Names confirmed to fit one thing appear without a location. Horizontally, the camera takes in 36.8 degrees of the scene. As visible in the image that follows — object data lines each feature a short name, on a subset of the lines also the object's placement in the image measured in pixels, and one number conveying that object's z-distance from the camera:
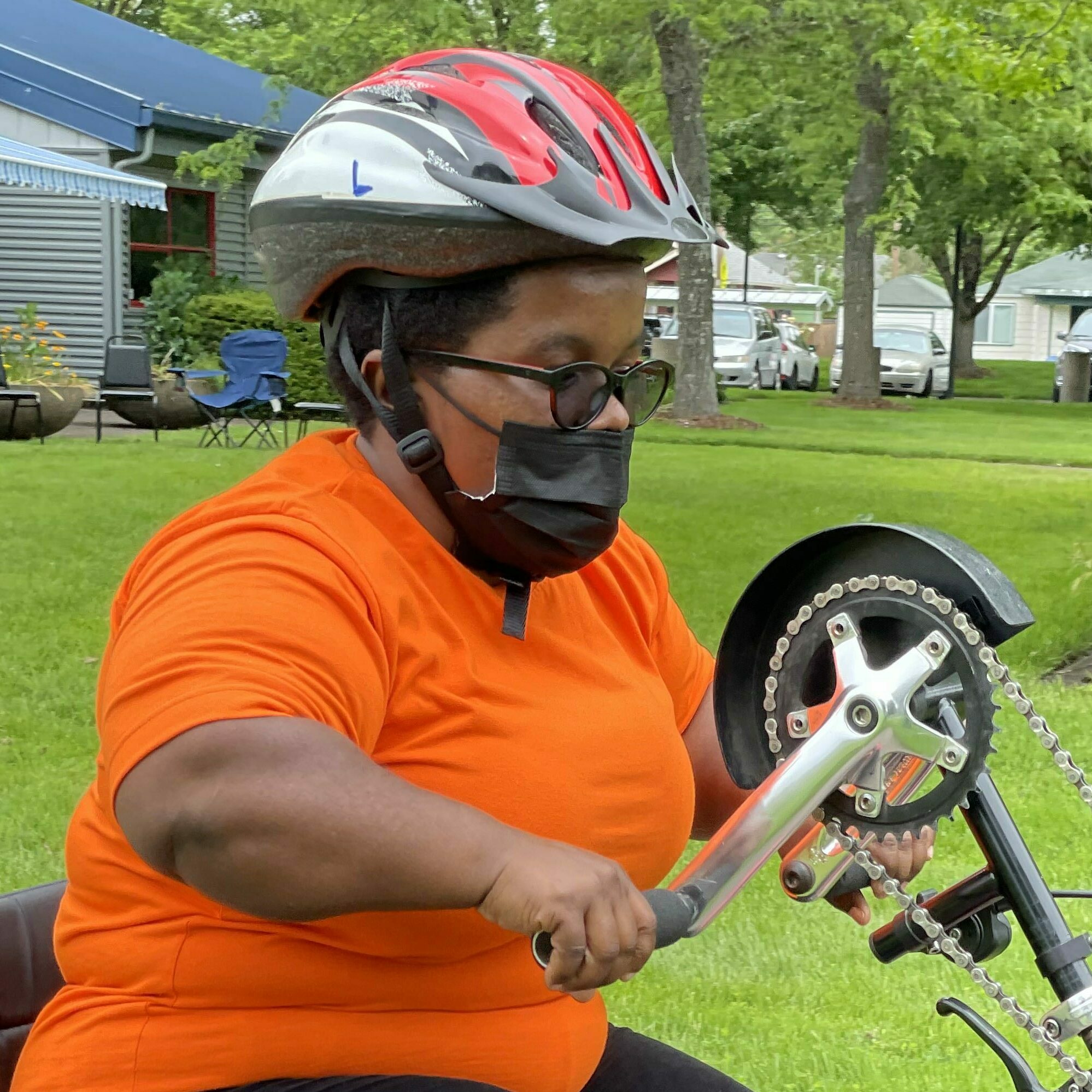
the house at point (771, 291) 68.62
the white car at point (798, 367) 38.22
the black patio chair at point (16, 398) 15.36
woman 1.44
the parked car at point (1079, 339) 37.50
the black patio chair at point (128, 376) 17.75
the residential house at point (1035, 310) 65.00
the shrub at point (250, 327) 20.53
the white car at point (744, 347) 35.25
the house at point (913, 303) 66.88
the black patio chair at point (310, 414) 15.16
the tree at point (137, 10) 42.47
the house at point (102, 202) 20.84
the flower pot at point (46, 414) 15.75
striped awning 15.59
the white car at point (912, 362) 36.34
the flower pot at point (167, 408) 18.05
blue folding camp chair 16.20
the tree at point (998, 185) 24.97
